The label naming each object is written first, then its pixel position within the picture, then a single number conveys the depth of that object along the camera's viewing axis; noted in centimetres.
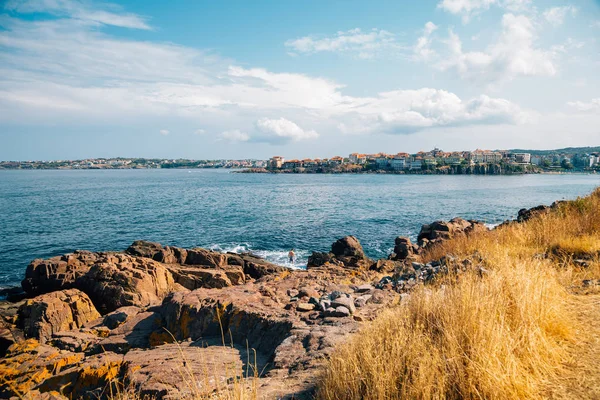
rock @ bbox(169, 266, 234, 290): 1498
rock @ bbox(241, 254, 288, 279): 1981
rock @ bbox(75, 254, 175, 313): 1227
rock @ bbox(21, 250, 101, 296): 1503
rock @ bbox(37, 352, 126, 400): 492
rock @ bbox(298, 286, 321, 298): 818
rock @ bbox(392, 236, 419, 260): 2110
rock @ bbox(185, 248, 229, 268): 1980
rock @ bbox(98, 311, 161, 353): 729
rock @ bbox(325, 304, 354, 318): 612
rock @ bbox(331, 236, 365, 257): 2216
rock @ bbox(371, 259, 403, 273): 1619
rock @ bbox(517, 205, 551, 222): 2457
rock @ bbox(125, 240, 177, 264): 1961
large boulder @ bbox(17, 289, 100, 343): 1045
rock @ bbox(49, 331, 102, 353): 767
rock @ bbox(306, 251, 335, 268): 2114
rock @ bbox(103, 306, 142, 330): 913
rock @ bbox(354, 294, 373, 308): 704
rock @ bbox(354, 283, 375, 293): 845
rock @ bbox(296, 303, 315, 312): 673
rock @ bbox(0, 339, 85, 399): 575
